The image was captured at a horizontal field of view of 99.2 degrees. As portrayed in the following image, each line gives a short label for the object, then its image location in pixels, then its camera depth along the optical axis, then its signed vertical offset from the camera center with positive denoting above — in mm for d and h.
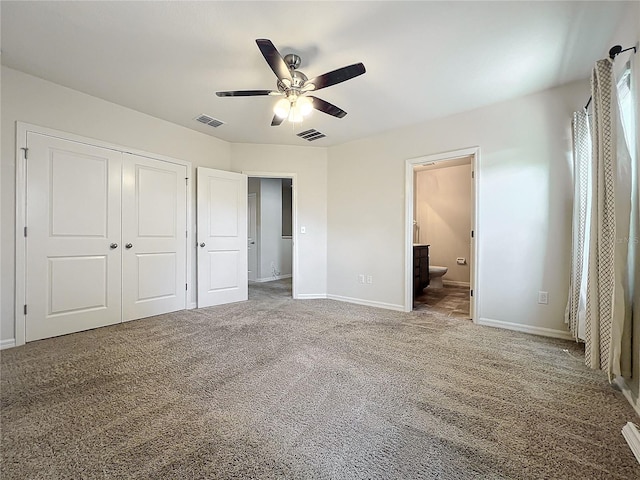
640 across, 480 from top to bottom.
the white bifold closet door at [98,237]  2699 +37
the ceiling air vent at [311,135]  3937 +1573
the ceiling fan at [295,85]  1868 +1191
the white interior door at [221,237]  4008 +45
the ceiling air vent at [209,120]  3509 +1583
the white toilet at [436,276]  5258 -718
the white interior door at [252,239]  6754 +20
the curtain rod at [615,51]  1642 +1154
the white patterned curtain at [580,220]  2395 +184
